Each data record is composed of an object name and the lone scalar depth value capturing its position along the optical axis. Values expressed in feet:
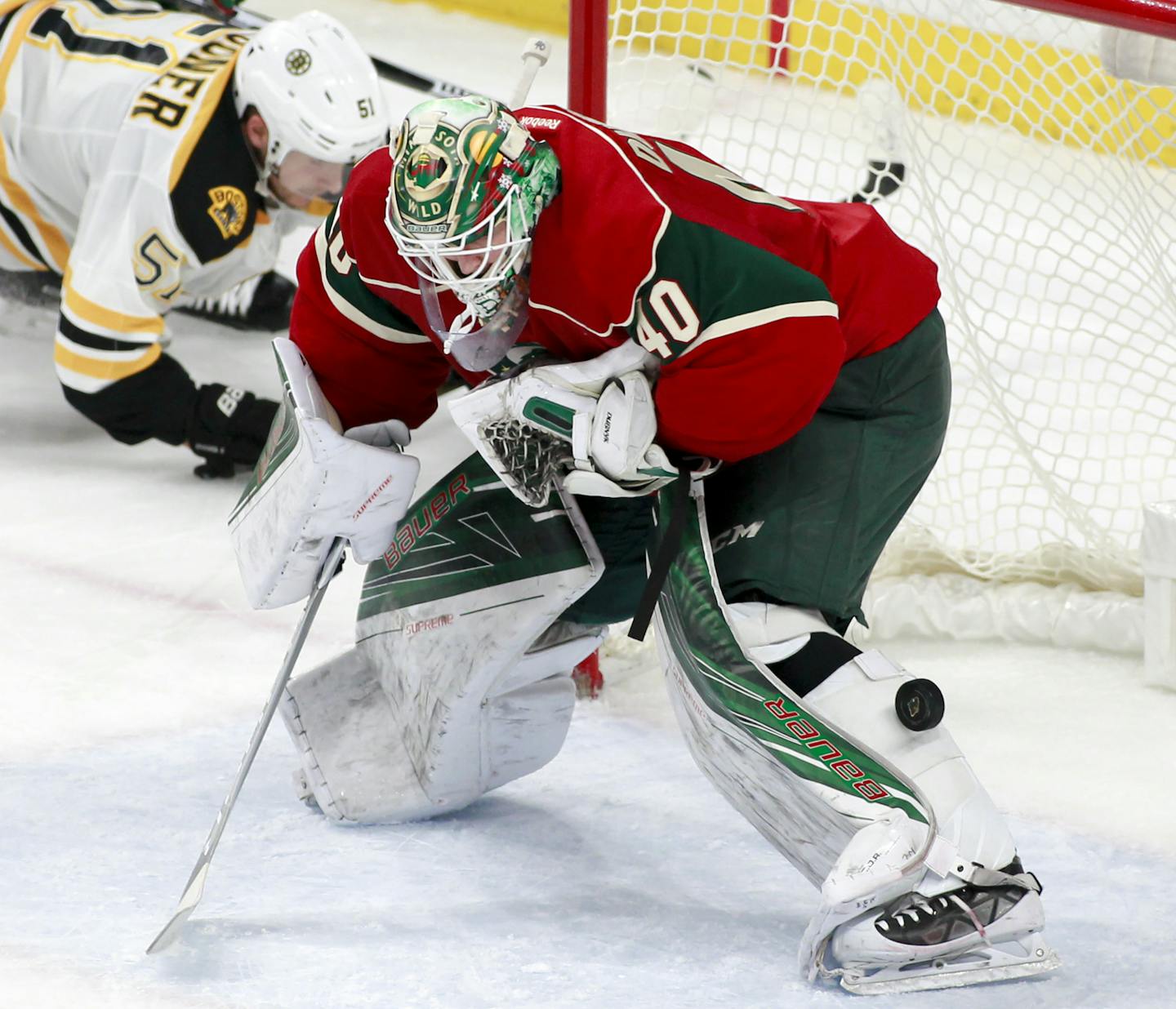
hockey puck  62.55
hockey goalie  62.36
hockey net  68.17
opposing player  70.74
